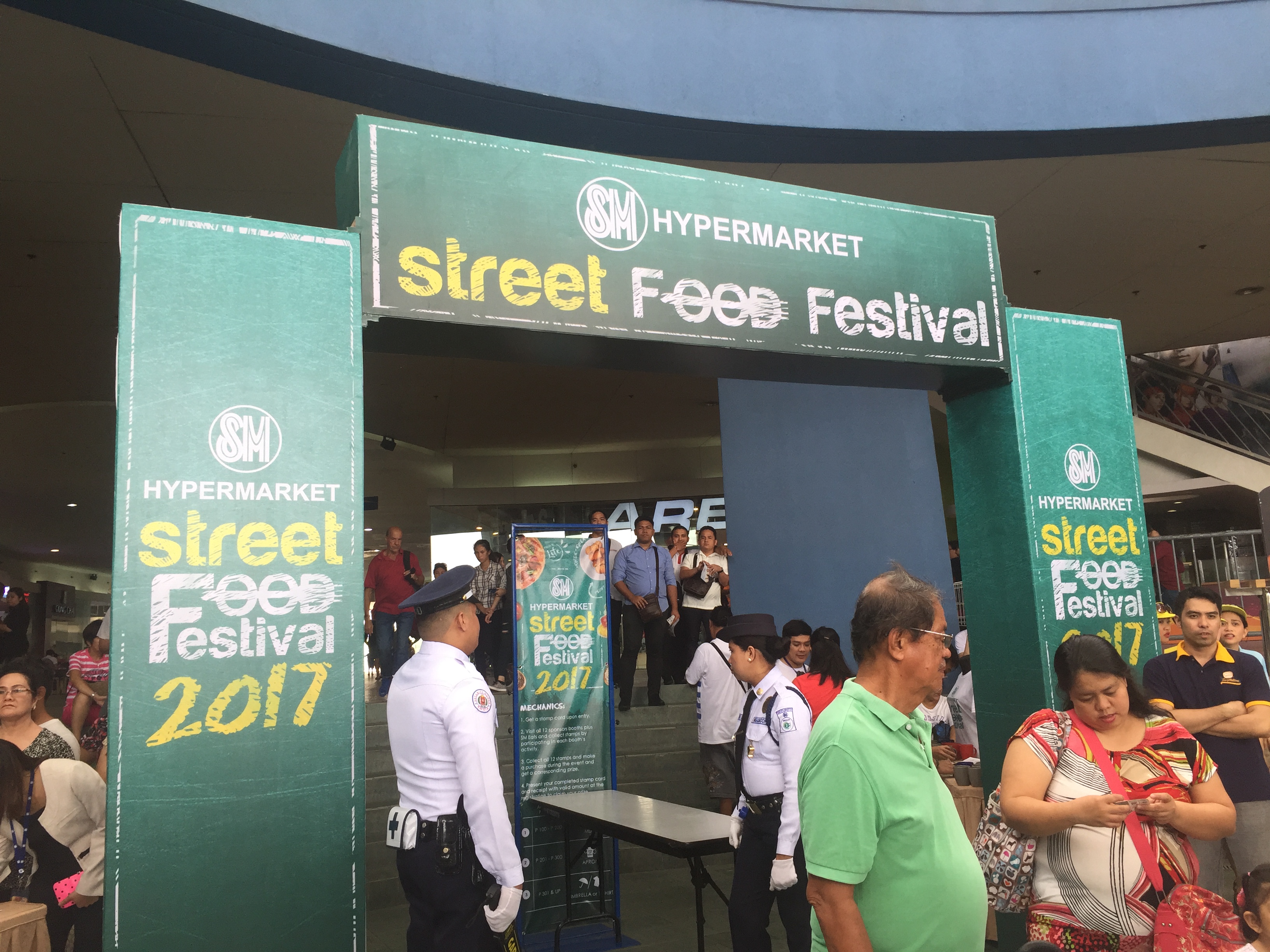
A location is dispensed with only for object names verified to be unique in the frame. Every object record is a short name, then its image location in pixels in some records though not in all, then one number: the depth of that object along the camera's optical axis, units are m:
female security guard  3.91
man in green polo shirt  1.89
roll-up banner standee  5.92
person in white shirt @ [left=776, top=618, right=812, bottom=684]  5.29
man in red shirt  9.53
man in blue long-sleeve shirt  8.50
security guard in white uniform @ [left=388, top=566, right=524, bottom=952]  2.96
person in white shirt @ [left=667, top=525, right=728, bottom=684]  8.88
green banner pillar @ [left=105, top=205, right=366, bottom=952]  2.61
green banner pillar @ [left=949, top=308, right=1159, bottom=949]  4.23
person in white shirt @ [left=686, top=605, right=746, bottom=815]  6.68
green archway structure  2.67
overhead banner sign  3.20
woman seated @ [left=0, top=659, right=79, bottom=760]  4.02
